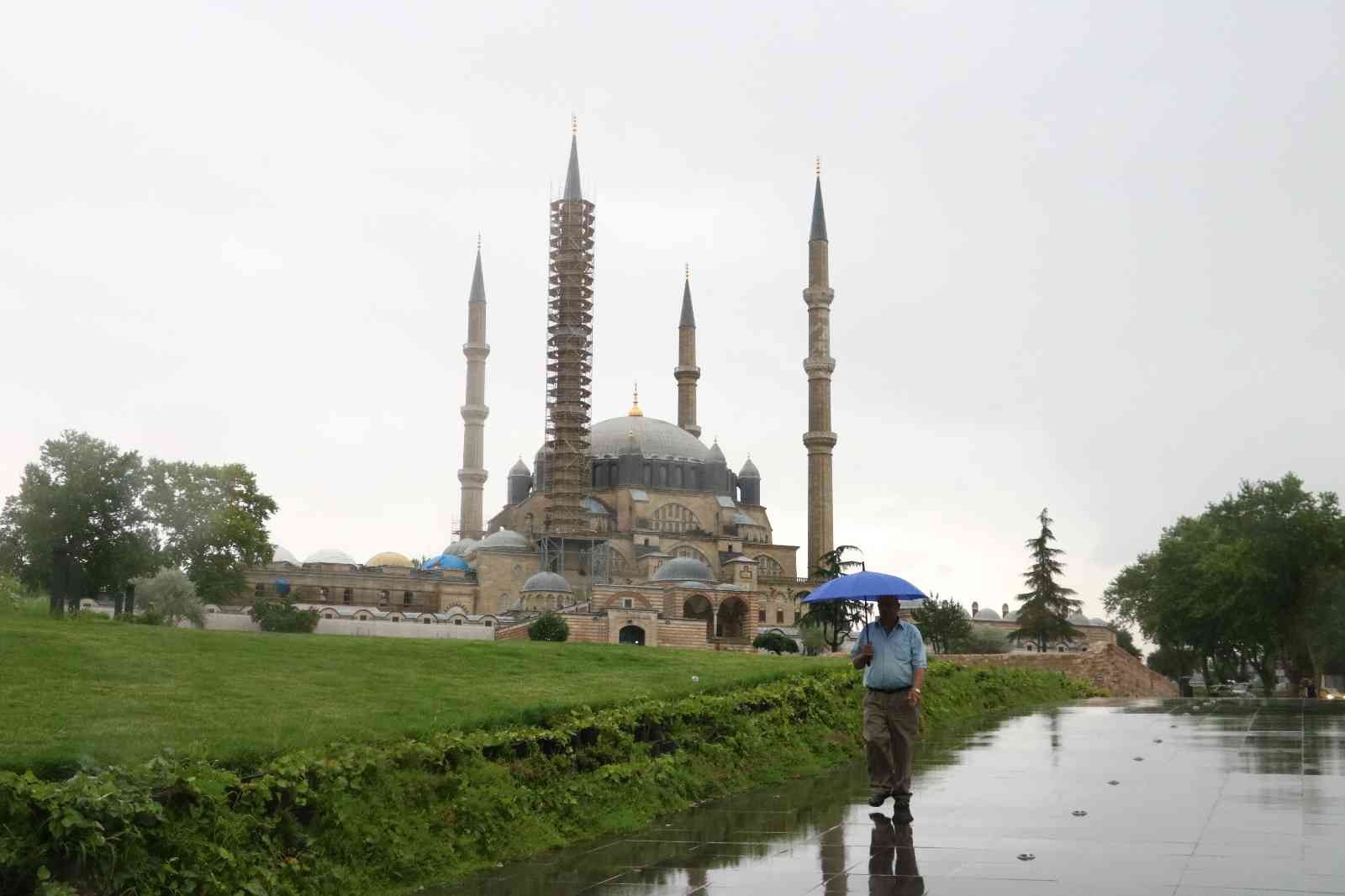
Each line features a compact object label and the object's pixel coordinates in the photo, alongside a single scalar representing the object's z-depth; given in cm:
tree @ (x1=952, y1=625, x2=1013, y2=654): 6519
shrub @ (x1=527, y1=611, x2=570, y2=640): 5094
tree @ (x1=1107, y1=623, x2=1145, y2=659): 8962
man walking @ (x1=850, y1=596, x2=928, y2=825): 970
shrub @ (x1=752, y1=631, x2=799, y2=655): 5581
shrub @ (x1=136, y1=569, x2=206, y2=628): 3841
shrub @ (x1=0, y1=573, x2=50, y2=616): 3116
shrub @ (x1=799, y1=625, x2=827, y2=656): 5775
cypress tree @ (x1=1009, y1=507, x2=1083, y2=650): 6656
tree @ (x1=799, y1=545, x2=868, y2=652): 5403
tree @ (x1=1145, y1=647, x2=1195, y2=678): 7181
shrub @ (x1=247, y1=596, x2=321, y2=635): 4750
